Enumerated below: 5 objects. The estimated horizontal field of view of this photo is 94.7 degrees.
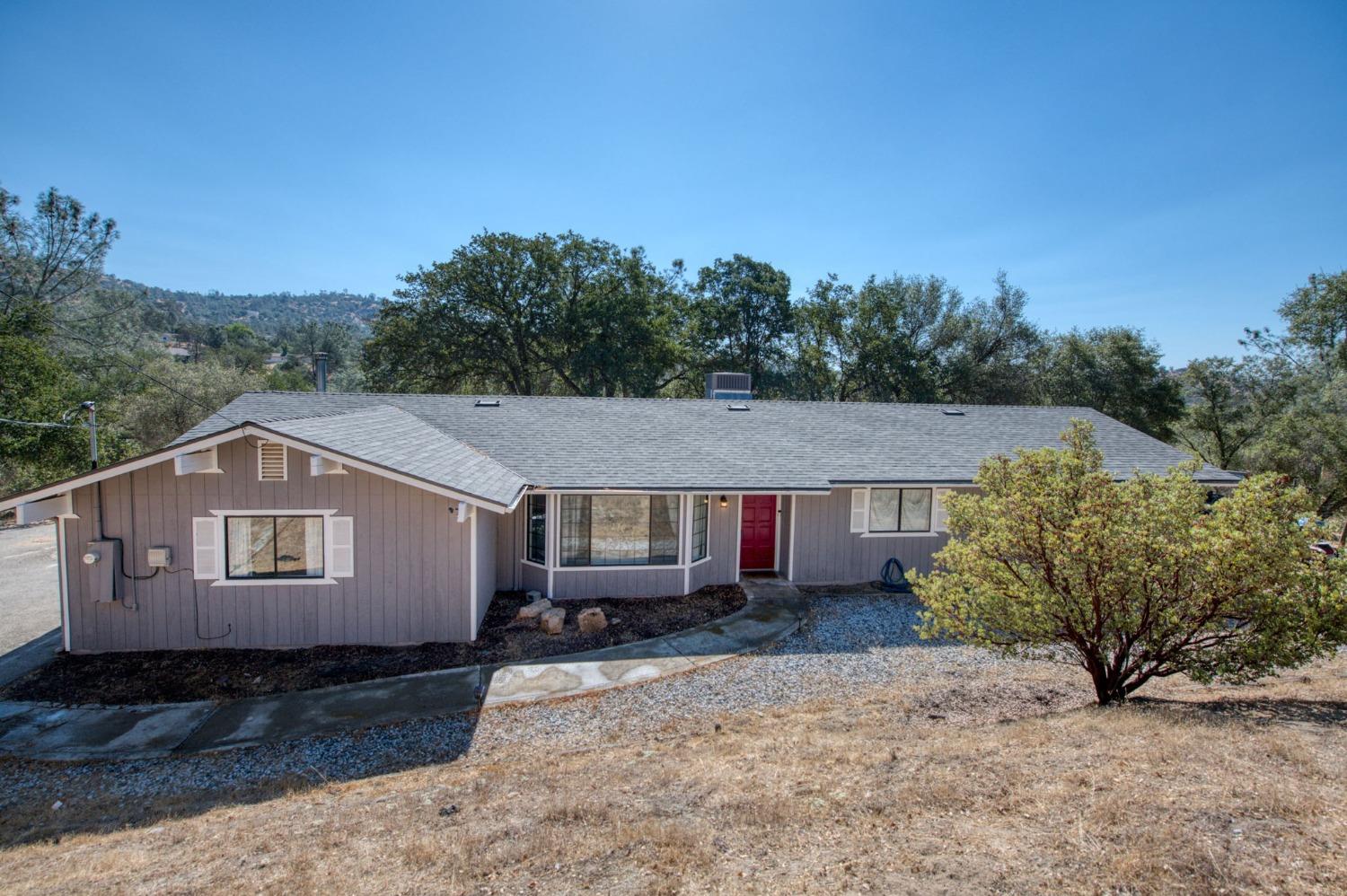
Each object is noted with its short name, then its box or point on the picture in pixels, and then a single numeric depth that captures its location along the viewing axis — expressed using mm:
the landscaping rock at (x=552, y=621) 9898
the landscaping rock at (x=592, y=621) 9977
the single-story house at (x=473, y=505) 8797
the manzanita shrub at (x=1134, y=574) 5926
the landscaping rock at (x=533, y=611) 10234
